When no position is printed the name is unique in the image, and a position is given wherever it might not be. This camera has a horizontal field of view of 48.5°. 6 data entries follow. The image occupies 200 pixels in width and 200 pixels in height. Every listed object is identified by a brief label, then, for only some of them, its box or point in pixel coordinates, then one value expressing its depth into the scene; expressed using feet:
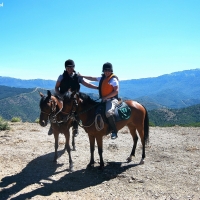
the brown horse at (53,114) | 20.89
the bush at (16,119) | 57.39
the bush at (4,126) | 43.10
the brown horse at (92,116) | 21.18
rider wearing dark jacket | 24.11
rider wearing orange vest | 22.50
